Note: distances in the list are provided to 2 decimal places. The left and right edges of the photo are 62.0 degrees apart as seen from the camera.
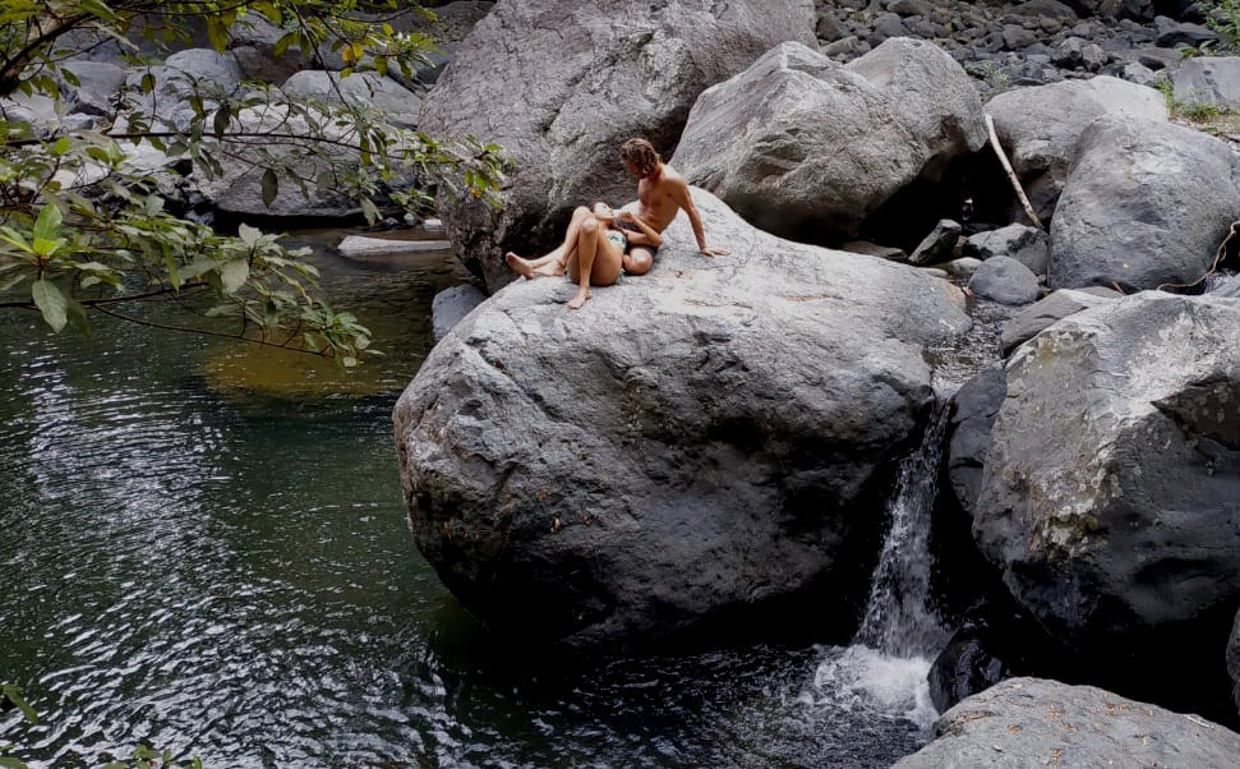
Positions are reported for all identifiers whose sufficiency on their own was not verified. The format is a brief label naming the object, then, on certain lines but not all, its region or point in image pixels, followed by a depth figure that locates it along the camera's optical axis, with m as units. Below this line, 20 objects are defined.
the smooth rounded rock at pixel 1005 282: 8.77
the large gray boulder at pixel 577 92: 11.46
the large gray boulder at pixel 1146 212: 8.37
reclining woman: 6.29
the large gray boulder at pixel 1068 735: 3.65
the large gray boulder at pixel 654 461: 5.68
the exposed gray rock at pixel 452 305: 12.36
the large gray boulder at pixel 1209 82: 12.67
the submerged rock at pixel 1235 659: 4.31
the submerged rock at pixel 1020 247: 9.73
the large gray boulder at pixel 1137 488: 4.66
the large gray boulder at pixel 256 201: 17.73
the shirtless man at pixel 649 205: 6.76
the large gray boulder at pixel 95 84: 20.84
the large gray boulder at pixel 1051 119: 10.77
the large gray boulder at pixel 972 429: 5.91
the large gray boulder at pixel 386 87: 18.74
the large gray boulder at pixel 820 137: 9.51
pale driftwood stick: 10.62
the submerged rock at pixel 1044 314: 6.76
